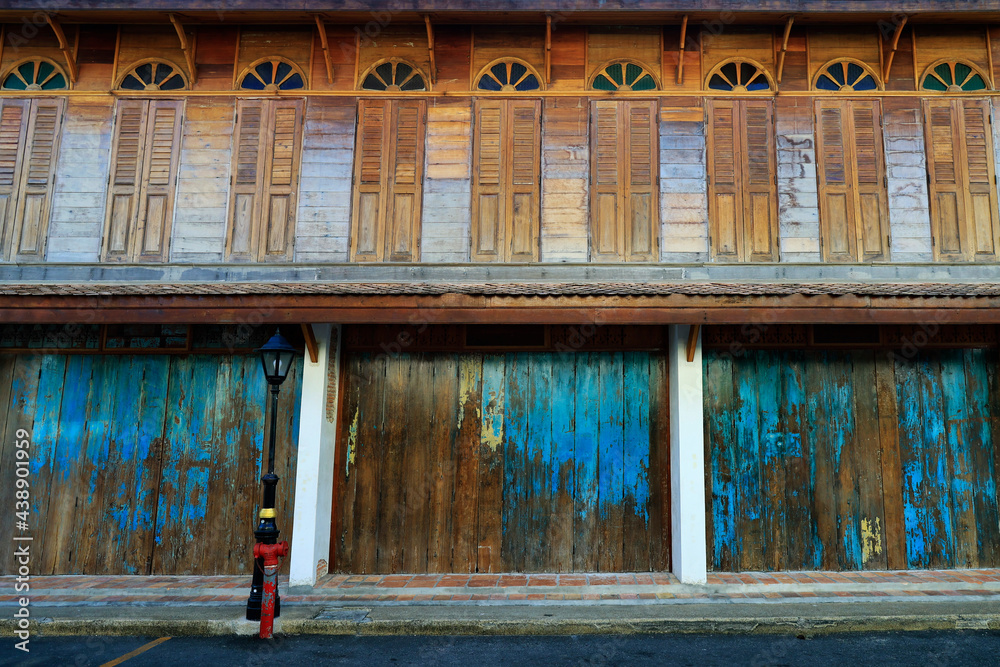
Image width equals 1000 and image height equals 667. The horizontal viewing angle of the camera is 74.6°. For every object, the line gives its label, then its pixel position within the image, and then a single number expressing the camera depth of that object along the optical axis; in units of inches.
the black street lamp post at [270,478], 247.8
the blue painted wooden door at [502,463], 323.0
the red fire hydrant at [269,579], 235.9
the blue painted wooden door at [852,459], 321.4
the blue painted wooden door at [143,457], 323.3
